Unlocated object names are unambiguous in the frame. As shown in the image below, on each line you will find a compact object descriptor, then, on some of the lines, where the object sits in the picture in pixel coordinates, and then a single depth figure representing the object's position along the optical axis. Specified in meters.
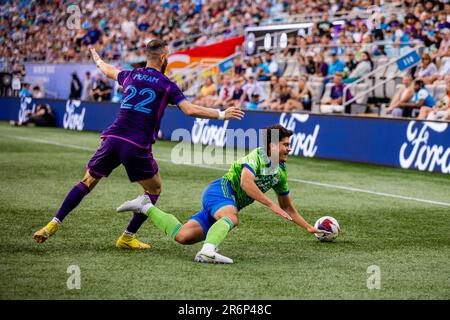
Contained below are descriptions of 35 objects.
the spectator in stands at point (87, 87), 32.95
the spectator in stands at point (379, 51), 23.05
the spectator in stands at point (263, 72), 25.87
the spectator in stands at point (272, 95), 23.14
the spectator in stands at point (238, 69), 27.13
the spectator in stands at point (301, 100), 22.05
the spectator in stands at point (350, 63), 22.98
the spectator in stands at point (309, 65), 24.03
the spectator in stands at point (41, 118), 31.72
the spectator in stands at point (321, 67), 23.50
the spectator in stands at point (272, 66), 25.83
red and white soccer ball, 9.12
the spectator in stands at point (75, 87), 34.31
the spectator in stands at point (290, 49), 26.51
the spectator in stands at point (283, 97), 22.53
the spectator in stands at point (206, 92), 26.23
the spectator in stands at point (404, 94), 19.36
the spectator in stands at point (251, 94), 24.08
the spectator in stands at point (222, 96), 25.23
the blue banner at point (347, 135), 17.23
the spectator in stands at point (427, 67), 20.19
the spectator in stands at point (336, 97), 21.19
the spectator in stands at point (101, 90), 30.75
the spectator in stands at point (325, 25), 25.33
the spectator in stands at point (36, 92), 34.64
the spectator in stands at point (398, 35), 22.53
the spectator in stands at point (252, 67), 26.50
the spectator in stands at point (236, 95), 24.64
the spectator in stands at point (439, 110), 17.69
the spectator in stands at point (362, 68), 22.48
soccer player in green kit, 7.95
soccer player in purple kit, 8.11
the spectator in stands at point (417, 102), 19.02
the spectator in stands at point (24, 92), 34.56
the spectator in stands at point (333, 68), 23.22
